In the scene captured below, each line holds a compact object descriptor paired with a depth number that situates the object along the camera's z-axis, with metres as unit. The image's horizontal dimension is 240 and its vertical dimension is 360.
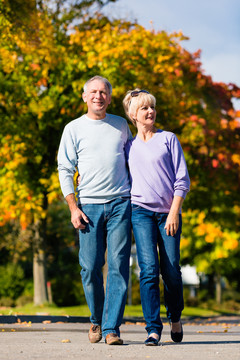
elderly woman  10.98
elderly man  11.09
